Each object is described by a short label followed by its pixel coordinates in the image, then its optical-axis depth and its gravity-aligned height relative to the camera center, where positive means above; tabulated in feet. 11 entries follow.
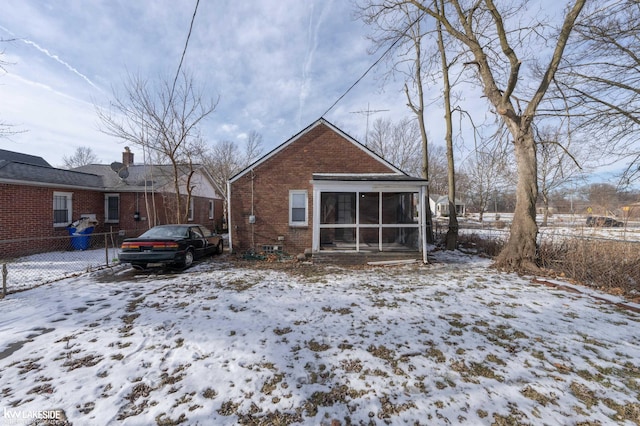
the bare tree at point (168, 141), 39.06 +12.34
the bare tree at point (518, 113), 23.48 +10.15
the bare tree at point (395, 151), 99.66 +25.98
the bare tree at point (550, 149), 25.33 +7.40
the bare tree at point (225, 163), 98.07 +22.75
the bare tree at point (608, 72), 23.43 +14.40
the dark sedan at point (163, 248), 22.77 -3.20
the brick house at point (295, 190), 33.53 +3.41
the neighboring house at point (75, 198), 31.48 +2.86
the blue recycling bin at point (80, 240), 36.86 -3.75
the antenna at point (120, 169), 46.34 +9.06
